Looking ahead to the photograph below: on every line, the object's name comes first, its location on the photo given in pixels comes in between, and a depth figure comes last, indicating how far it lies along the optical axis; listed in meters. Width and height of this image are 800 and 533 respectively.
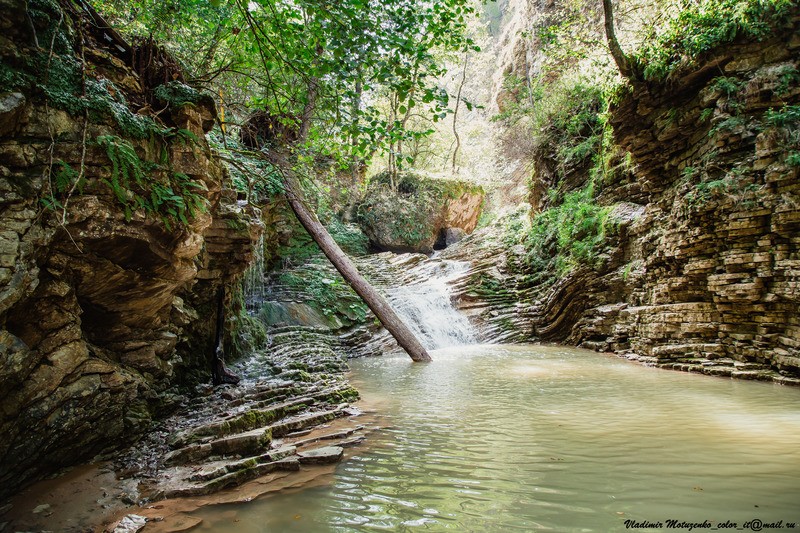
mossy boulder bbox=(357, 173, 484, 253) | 19.84
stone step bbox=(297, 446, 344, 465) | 3.24
